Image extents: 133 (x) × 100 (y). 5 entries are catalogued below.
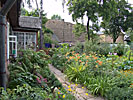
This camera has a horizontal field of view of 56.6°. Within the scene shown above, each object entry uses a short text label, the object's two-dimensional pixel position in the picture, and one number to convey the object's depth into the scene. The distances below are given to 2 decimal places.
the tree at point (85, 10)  18.62
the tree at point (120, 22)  27.91
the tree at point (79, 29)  21.61
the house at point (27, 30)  11.32
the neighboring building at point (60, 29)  28.18
